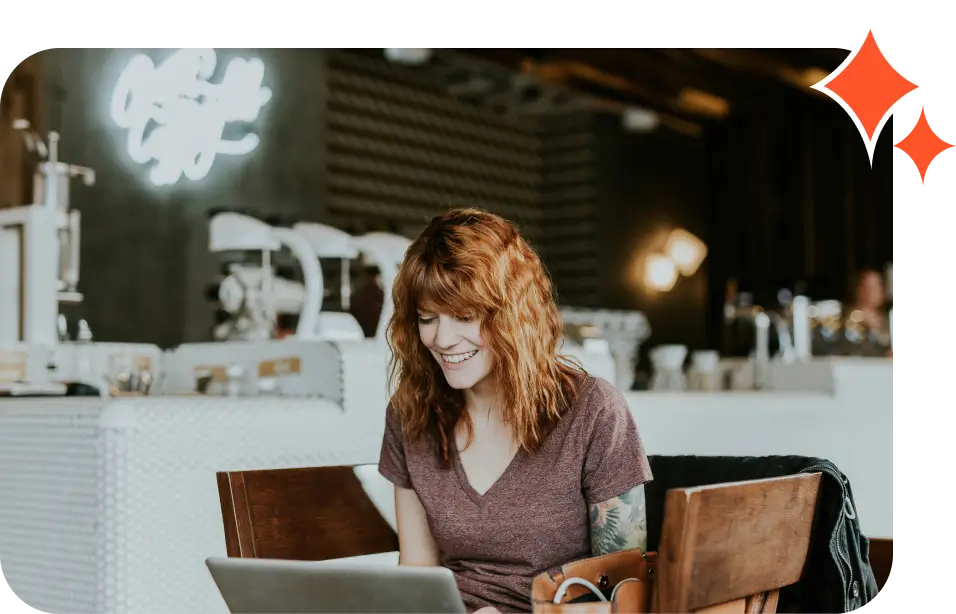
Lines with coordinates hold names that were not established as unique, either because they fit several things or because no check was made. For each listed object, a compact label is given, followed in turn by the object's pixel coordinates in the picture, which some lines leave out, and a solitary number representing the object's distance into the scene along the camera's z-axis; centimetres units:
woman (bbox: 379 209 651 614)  174
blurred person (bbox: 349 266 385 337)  299
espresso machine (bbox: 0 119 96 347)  321
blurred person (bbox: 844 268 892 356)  718
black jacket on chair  155
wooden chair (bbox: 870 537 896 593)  264
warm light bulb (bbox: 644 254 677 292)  939
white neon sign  497
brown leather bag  132
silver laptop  122
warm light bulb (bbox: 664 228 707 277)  949
